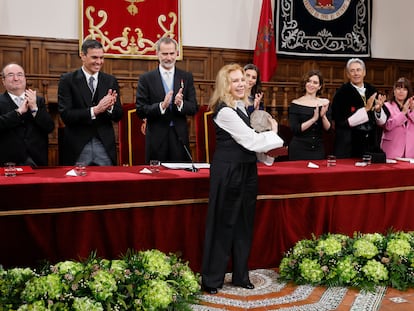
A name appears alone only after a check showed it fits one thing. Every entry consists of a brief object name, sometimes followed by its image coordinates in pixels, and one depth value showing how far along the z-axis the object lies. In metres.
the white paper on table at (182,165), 3.98
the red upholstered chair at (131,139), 5.20
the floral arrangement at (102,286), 2.83
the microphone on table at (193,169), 3.85
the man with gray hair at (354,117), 5.01
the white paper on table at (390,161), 4.62
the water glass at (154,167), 3.79
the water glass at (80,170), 3.56
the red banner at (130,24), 7.18
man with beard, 4.27
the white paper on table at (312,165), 4.26
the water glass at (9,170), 3.47
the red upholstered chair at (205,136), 5.25
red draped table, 3.30
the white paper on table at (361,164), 4.39
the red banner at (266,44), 7.66
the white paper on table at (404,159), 4.74
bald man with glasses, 4.11
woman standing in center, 3.38
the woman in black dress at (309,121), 4.84
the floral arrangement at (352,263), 3.71
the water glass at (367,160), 4.41
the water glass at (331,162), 4.31
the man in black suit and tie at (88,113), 4.10
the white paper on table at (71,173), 3.58
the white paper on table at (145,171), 3.77
